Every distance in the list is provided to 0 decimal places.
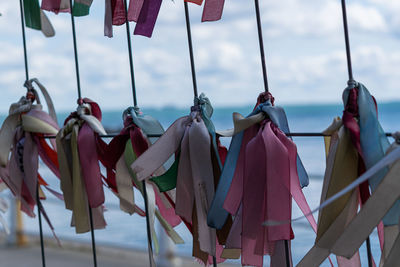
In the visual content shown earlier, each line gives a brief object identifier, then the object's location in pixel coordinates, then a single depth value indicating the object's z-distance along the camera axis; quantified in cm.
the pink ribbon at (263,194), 125
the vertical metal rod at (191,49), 136
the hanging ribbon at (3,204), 168
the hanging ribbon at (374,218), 117
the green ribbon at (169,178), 135
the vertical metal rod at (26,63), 156
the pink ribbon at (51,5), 150
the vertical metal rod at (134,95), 141
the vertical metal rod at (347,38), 124
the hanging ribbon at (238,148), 127
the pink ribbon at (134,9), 138
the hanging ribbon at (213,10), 132
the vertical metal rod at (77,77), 148
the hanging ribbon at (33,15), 153
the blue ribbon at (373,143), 119
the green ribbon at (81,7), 144
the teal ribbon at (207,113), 132
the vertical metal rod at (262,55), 129
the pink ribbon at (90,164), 146
